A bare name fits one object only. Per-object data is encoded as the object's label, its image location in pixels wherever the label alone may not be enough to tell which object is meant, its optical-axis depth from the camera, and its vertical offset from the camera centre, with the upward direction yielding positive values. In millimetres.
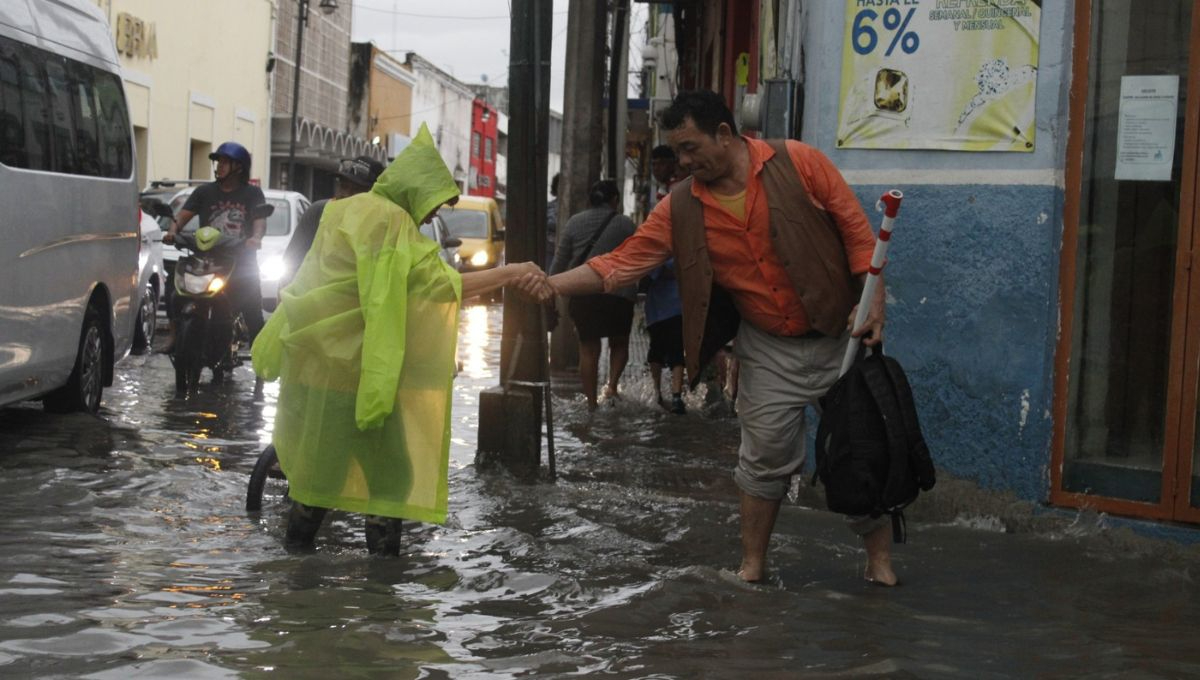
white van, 8414 +29
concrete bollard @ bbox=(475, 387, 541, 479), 8469 -1013
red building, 74625 +3831
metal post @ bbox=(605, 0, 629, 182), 22344 +2059
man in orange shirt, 5812 -110
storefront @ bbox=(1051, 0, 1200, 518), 6895 -32
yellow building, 30062 +2860
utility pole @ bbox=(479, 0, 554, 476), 8289 -38
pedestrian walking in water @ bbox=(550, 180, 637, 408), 11547 -373
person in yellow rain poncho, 5758 -493
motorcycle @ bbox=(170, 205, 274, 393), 11578 -486
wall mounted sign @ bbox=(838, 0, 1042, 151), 7152 +775
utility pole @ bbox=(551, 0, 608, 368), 14055 +1138
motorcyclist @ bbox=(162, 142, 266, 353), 11633 +144
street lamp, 37969 +3025
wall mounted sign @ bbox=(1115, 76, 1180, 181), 6965 +561
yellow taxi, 31797 +25
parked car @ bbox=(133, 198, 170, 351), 13945 -570
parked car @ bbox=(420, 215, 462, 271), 20438 -109
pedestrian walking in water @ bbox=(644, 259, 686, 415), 11734 -590
